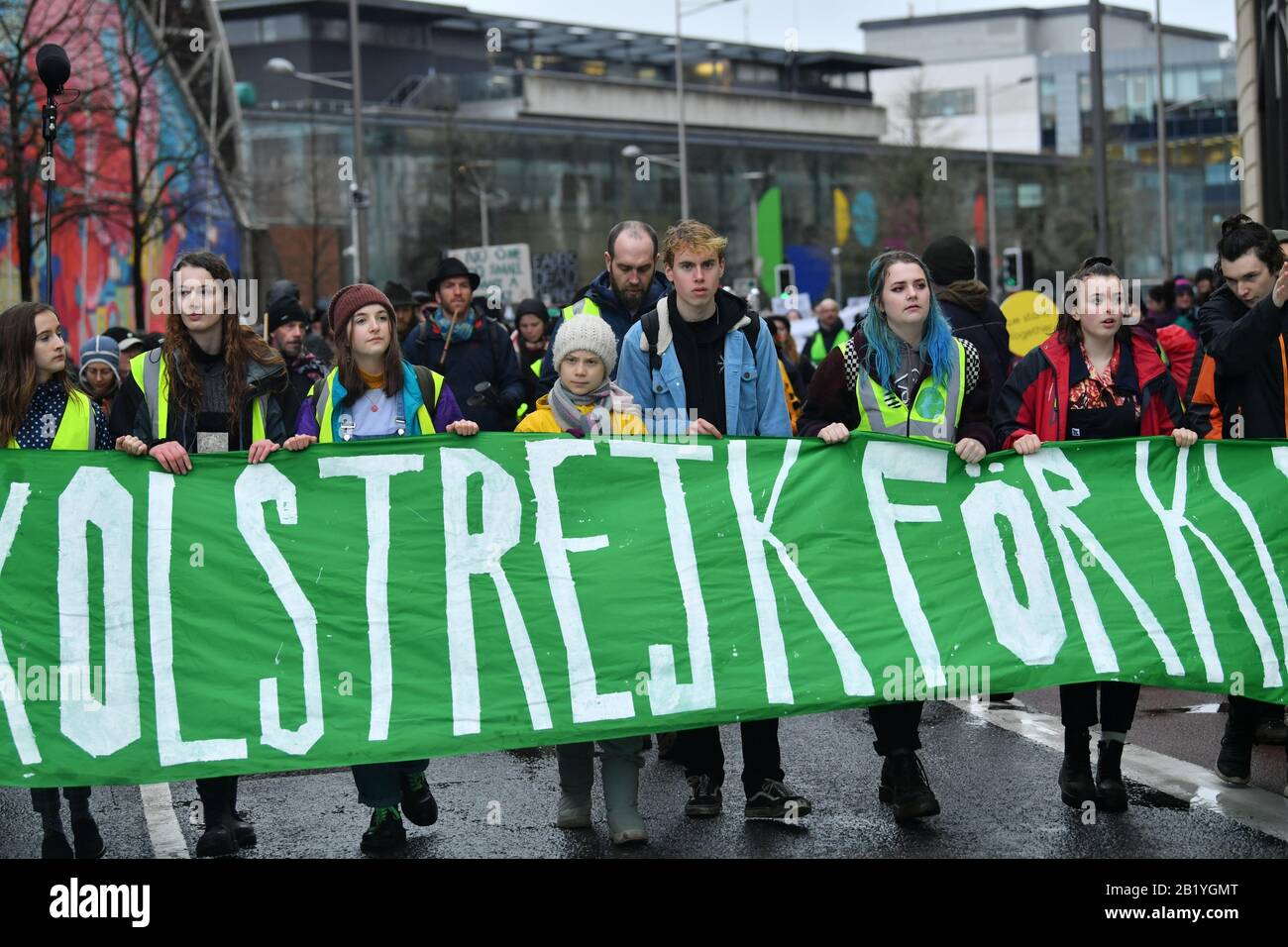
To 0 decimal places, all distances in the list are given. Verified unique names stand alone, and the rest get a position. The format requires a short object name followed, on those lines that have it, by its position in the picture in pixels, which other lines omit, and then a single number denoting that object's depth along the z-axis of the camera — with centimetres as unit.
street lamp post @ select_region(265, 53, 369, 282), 2934
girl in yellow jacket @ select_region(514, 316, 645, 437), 678
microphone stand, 830
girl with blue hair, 689
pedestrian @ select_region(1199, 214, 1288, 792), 716
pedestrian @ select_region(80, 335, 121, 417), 1085
